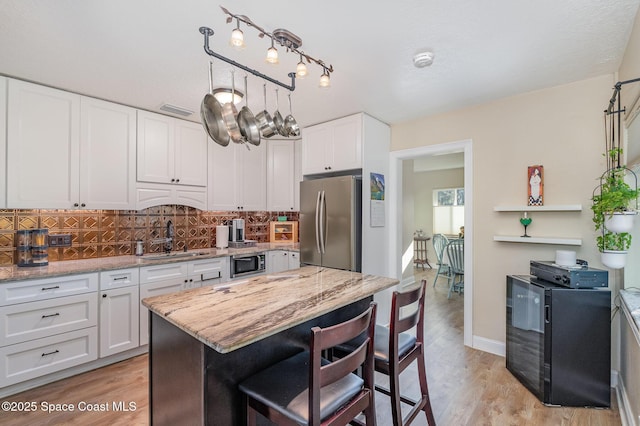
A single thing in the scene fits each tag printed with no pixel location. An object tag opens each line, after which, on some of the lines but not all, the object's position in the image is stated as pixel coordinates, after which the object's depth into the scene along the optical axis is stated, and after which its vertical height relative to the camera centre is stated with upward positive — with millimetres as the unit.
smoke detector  2045 +1095
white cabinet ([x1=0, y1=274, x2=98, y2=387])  2154 -880
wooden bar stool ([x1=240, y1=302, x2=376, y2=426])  1077 -734
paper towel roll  3780 -289
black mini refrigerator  2066 -939
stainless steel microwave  3475 -616
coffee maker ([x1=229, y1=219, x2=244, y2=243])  3959 -235
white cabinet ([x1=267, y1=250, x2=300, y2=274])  3822 -611
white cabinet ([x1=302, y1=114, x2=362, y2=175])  3271 +801
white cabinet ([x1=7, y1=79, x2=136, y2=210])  2406 +557
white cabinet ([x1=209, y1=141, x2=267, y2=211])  3689 +472
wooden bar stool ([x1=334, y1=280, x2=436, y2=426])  1529 -764
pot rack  1602 +938
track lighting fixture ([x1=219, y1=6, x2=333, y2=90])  1529 +1056
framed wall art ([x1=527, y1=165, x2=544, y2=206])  2621 +265
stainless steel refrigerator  3141 -94
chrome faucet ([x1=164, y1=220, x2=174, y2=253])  3438 -311
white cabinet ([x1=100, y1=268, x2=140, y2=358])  2564 -878
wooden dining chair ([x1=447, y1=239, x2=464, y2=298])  4719 -721
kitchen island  1210 -573
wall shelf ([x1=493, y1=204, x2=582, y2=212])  2416 +59
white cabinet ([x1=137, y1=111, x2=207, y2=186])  3104 +698
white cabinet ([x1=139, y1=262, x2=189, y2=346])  2791 -662
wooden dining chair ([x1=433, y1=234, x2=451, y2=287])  5425 -588
